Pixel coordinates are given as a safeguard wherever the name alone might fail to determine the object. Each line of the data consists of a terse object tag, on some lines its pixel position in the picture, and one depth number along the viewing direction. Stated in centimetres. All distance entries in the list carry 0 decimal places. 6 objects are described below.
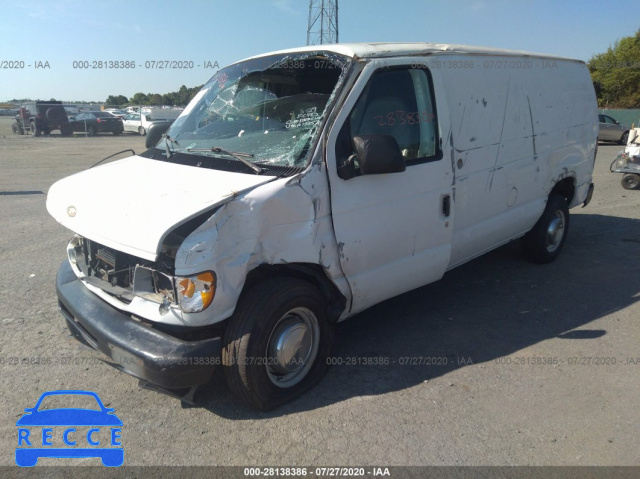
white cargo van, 292
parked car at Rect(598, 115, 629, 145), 2467
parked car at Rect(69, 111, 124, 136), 2894
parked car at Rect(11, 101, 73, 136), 2695
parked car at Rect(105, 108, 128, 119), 4215
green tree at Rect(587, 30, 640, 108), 4109
